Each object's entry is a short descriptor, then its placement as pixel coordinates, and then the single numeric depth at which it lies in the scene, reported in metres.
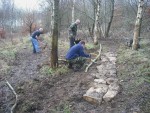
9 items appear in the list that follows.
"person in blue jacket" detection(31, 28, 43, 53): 8.61
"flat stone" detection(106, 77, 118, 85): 4.73
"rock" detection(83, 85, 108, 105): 3.84
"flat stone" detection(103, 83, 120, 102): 3.91
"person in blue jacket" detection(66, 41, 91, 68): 5.62
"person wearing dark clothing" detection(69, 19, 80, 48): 7.56
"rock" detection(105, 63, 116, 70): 5.81
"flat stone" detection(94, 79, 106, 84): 4.75
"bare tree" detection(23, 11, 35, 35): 15.83
